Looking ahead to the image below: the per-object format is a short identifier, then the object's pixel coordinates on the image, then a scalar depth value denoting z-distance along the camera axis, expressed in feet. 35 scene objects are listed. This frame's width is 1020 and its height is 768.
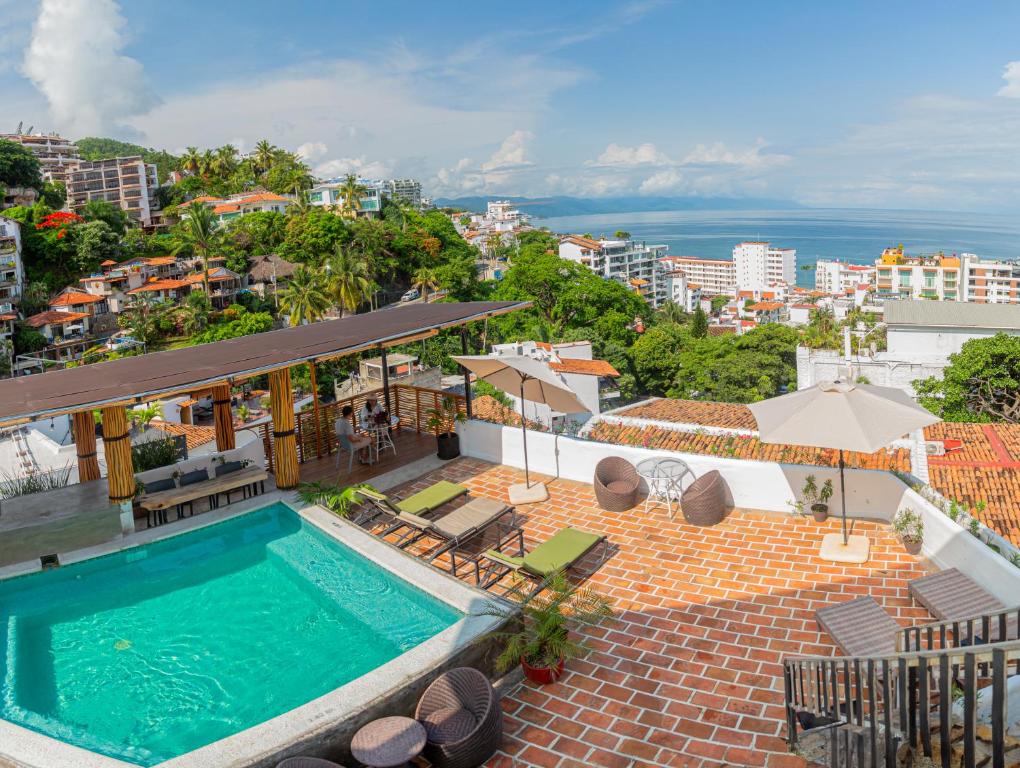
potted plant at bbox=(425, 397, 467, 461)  38.09
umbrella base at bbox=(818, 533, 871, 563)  24.79
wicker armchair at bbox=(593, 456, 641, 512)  30.45
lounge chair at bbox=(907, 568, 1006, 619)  19.85
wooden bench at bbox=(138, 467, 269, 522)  31.81
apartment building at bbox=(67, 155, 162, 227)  321.07
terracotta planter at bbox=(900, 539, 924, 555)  24.70
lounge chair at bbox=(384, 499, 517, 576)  26.30
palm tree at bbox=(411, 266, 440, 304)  222.28
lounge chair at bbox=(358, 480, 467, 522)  29.45
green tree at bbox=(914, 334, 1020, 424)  105.19
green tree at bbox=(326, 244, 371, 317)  178.09
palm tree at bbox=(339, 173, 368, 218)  277.44
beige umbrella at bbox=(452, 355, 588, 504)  31.89
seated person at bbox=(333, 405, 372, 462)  37.45
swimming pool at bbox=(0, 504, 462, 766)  19.86
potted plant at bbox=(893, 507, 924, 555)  24.73
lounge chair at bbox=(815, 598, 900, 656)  18.33
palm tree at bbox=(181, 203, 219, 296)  202.52
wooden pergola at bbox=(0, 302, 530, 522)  27.12
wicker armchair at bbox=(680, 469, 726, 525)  28.48
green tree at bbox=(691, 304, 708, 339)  271.08
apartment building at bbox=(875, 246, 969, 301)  401.70
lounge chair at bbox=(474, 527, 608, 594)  23.38
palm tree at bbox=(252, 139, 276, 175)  323.57
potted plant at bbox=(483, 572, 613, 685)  19.33
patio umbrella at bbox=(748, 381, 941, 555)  23.44
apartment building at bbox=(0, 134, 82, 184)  358.17
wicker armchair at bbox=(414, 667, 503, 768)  16.14
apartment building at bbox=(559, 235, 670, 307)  446.60
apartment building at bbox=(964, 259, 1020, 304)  404.77
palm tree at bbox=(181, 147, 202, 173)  321.32
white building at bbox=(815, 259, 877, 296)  594.20
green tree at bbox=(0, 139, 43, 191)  238.48
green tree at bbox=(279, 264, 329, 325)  166.99
